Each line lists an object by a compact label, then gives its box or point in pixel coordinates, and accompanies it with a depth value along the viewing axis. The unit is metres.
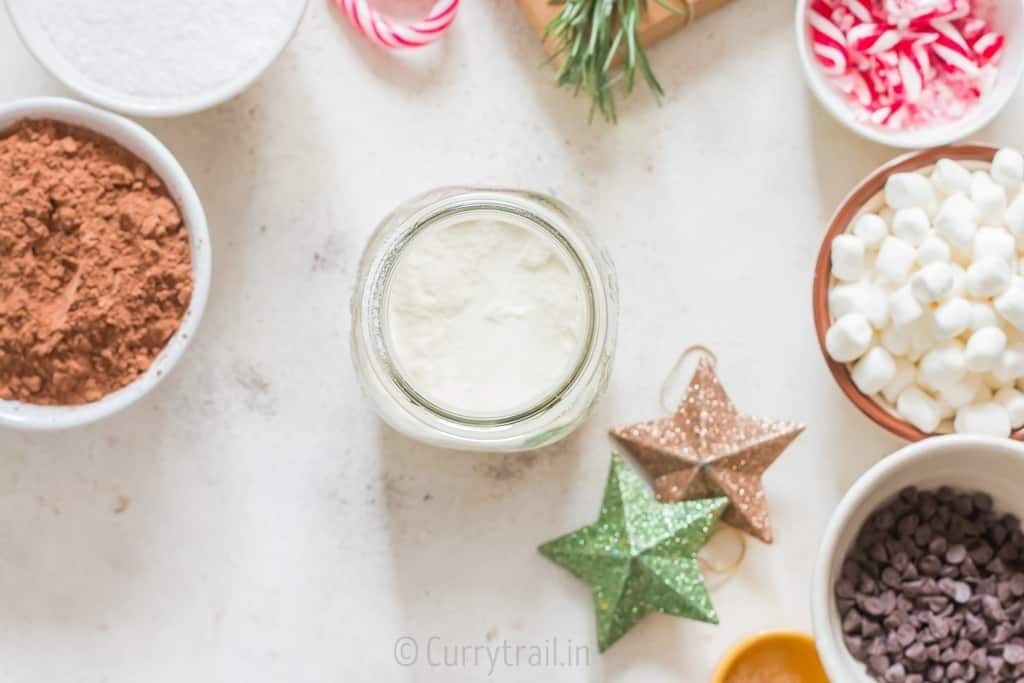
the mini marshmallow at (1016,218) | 0.66
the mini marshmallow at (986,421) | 0.66
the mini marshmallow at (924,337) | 0.66
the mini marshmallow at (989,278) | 0.65
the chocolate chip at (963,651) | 0.66
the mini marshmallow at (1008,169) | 0.66
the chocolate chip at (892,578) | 0.67
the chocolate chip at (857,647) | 0.66
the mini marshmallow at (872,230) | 0.67
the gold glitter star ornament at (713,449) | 0.69
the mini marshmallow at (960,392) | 0.67
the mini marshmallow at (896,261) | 0.66
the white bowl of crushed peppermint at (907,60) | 0.69
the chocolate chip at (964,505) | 0.67
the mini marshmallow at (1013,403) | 0.67
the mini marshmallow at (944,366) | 0.66
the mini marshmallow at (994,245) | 0.66
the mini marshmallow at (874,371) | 0.66
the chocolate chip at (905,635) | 0.66
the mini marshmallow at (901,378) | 0.67
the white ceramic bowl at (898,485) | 0.64
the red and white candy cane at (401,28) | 0.70
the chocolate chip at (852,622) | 0.66
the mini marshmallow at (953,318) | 0.65
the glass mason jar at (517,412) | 0.64
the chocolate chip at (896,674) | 0.66
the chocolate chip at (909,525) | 0.67
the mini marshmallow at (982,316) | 0.66
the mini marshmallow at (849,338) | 0.66
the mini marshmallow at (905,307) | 0.65
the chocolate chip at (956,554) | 0.67
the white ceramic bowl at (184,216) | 0.66
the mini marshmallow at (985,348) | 0.65
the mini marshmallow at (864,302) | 0.66
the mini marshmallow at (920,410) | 0.67
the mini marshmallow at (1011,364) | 0.66
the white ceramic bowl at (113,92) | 0.67
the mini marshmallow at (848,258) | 0.66
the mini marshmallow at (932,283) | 0.65
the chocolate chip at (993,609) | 0.66
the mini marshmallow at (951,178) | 0.67
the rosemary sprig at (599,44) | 0.68
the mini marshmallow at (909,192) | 0.66
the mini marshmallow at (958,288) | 0.66
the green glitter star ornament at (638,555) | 0.68
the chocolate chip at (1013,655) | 0.66
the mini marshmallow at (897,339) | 0.66
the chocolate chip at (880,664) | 0.66
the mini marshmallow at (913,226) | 0.66
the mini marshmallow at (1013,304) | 0.65
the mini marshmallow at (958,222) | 0.66
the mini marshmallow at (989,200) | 0.66
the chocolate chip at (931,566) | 0.67
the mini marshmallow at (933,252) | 0.66
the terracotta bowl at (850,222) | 0.67
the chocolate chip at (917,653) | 0.66
